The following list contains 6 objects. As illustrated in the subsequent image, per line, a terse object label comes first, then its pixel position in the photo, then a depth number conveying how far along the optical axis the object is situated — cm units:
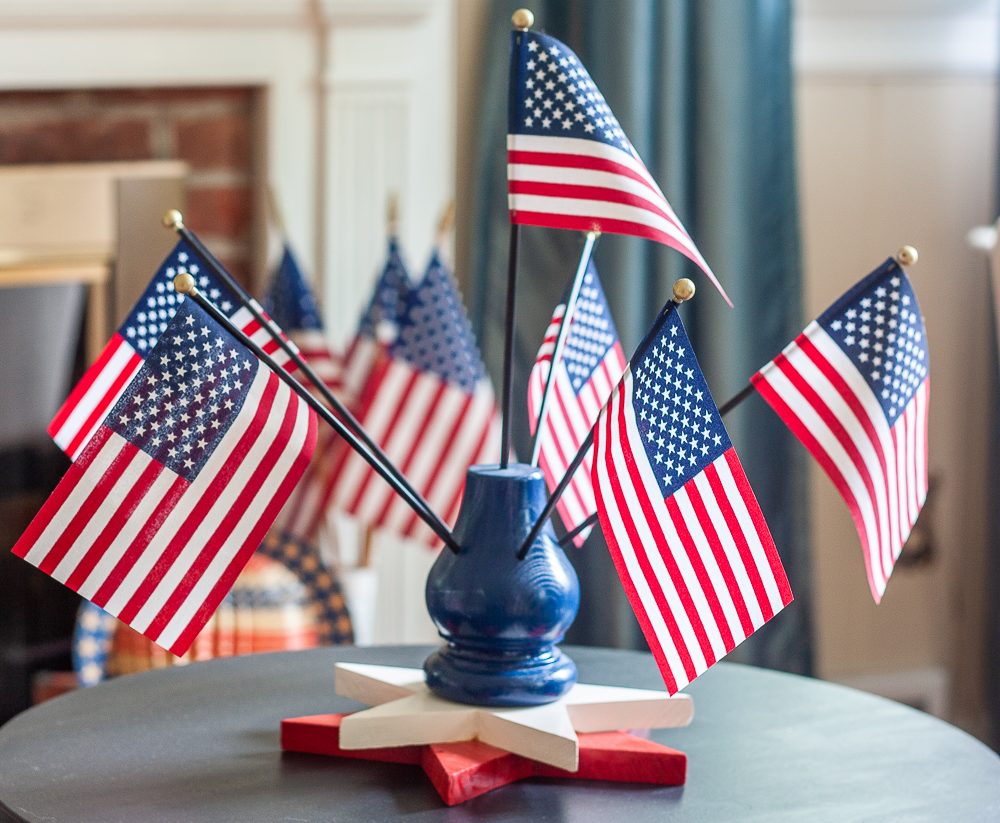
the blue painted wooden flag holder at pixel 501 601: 153
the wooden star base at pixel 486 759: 149
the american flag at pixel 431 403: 210
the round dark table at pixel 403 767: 147
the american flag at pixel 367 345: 214
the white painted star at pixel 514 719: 150
